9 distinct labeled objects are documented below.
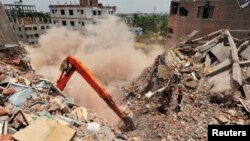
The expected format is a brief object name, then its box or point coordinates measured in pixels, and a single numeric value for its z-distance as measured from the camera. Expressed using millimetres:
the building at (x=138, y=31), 45997
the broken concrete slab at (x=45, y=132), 3846
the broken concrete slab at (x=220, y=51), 8539
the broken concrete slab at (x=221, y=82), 7033
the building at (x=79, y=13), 27047
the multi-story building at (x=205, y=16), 13428
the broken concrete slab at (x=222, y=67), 7812
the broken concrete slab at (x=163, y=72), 9828
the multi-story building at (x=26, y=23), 30812
